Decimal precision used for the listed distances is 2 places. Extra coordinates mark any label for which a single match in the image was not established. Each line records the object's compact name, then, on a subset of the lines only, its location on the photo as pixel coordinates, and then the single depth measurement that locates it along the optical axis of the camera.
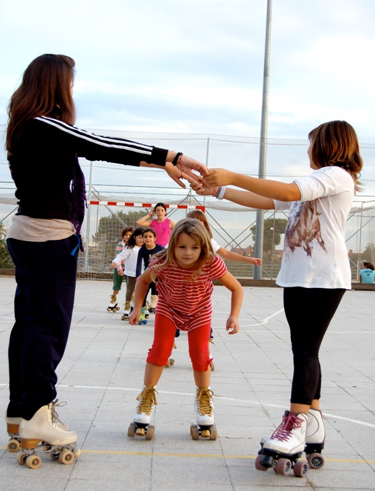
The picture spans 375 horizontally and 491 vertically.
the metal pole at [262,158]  21.09
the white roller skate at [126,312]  10.73
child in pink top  11.24
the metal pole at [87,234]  21.05
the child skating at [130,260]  11.23
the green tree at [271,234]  21.69
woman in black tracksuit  3.34
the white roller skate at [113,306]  11.98
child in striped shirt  4.13
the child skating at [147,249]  10.42
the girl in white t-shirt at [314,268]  3.45
